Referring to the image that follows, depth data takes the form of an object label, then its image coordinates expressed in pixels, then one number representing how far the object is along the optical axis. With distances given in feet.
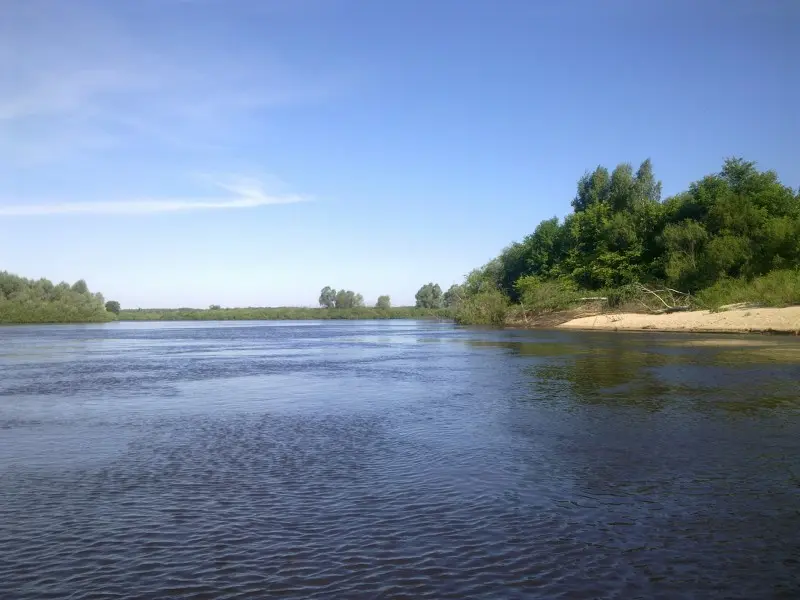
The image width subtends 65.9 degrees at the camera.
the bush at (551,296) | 220.23
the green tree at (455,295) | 290.85
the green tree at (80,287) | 402.52
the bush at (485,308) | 248.34
